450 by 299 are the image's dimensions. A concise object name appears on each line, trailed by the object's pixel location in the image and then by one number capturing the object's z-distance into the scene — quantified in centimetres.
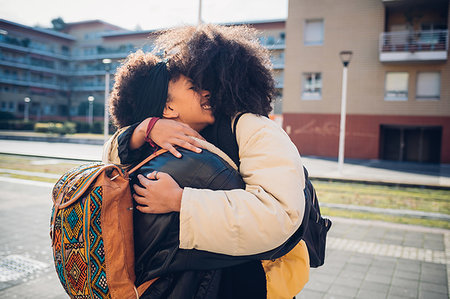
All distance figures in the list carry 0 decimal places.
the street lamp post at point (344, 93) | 1560
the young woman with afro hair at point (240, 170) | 137
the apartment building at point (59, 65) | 5650
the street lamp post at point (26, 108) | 5657
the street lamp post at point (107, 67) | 2024
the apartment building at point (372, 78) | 2495
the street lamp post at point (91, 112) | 5777
